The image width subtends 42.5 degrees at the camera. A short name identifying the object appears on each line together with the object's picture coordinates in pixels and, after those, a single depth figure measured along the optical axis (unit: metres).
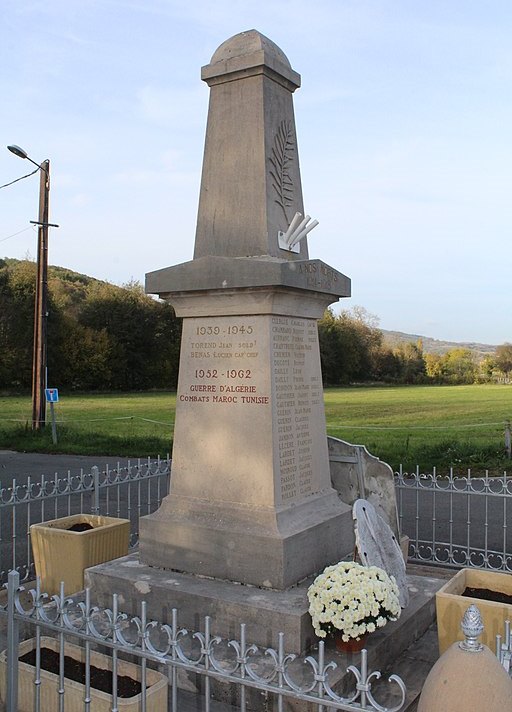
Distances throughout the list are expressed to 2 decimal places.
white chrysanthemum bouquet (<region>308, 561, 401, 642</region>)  3.98
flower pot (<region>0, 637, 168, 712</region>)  3.54
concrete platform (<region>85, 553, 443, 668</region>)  4.40
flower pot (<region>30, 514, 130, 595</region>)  5.87
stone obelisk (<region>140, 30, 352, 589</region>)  5.05
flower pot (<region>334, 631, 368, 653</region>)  4.13
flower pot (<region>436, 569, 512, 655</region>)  4.24
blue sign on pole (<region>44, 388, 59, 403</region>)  15.40
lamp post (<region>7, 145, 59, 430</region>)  17.08
